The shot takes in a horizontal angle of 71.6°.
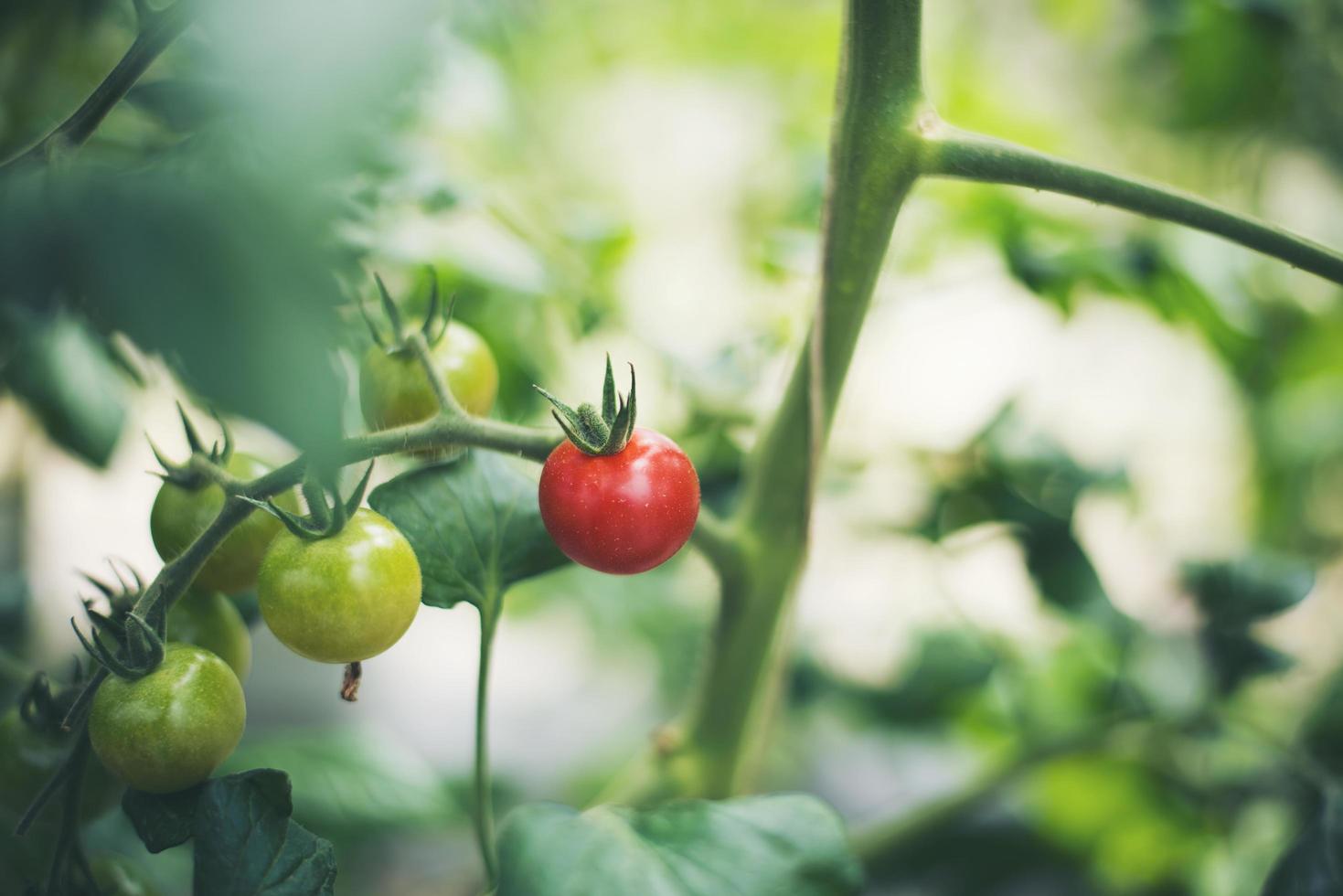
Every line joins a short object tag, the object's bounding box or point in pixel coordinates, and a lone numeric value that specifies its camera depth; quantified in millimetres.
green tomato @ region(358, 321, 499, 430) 308
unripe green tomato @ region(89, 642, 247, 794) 252
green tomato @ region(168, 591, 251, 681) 301
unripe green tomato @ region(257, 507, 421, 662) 253
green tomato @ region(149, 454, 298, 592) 283
